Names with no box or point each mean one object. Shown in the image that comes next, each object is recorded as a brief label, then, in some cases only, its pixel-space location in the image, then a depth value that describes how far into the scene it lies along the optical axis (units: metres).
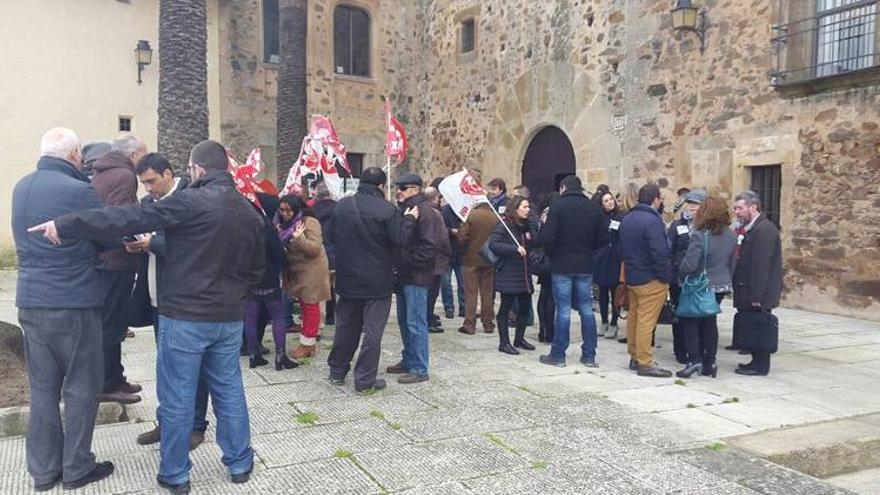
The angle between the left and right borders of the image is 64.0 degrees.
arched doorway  14.26
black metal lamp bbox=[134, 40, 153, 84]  14.35
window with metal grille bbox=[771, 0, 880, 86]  9.55
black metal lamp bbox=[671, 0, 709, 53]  11.18
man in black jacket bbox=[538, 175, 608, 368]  6.56
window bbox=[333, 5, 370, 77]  17.67
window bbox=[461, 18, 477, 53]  16.82
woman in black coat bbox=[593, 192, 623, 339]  7.88
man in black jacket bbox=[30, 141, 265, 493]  3.66
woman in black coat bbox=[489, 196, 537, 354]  7.27
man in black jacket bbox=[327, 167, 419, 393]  5.57
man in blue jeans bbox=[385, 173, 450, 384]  5.92
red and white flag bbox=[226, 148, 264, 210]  6.28
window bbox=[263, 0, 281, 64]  16.56
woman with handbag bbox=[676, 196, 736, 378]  6.33
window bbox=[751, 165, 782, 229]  10.58
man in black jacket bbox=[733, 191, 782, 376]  6.36
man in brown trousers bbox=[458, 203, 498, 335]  8.09
